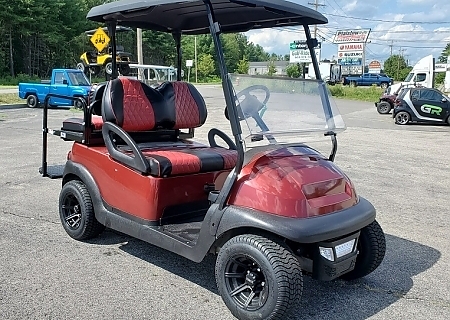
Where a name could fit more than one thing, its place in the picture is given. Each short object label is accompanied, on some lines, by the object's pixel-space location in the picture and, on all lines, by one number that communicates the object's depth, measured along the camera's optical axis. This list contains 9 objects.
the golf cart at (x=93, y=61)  13.66
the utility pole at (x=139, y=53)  13.75
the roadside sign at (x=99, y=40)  12.10
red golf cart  2.79
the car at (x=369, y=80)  43.25
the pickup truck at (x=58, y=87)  16.00
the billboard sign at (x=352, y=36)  47.03
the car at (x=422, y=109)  15.49
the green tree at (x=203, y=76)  42.94
